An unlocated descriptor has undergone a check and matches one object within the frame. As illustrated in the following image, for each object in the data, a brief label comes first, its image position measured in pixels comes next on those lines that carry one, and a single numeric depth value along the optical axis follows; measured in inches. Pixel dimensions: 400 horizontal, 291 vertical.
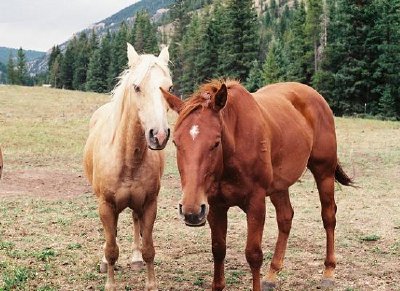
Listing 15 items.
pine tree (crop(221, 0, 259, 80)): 1765.5
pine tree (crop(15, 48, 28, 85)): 3923.5
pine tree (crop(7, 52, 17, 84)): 3831.2
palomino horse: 186.2
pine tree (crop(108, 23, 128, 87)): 2728.8
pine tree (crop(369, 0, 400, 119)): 1311.5
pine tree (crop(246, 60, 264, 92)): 1721.2
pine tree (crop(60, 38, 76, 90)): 3412.9
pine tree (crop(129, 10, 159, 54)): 2824.8
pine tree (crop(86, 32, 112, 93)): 2891.2
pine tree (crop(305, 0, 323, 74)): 1741.5
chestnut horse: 147.9
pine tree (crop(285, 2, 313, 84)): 1684.3
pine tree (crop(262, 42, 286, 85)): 1720.0
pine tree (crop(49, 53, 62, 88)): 3479.3
